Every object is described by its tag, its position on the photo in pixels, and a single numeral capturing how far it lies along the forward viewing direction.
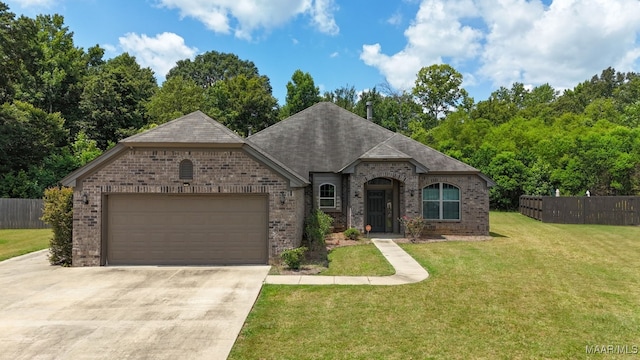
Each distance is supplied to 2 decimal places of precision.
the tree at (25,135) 26.80
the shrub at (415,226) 16.53
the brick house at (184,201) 11.75
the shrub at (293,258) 11.20
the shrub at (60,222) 11.95
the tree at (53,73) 34.75
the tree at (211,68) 68.81
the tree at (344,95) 54.17
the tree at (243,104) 46.50
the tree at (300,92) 47.38
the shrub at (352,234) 16.84
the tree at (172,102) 39.12
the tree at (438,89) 54.38
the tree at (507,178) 32.47
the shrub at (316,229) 14.71
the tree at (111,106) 36.91
